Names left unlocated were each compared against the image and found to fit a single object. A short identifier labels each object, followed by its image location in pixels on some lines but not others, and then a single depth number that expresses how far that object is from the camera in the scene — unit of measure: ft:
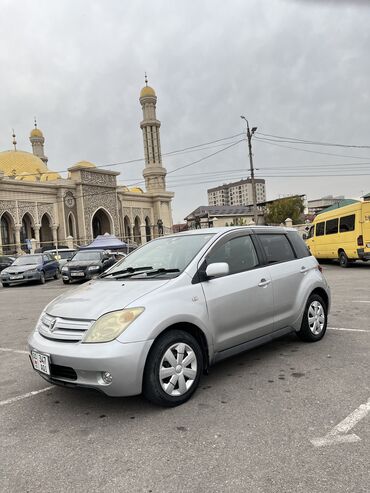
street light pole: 88.28
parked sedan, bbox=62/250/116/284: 52.70
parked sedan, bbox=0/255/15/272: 75.91
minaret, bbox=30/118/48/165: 234.17
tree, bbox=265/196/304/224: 236.02
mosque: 156.66
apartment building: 497.46
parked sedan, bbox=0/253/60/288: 54.65
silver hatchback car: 11.02
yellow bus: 47.06
